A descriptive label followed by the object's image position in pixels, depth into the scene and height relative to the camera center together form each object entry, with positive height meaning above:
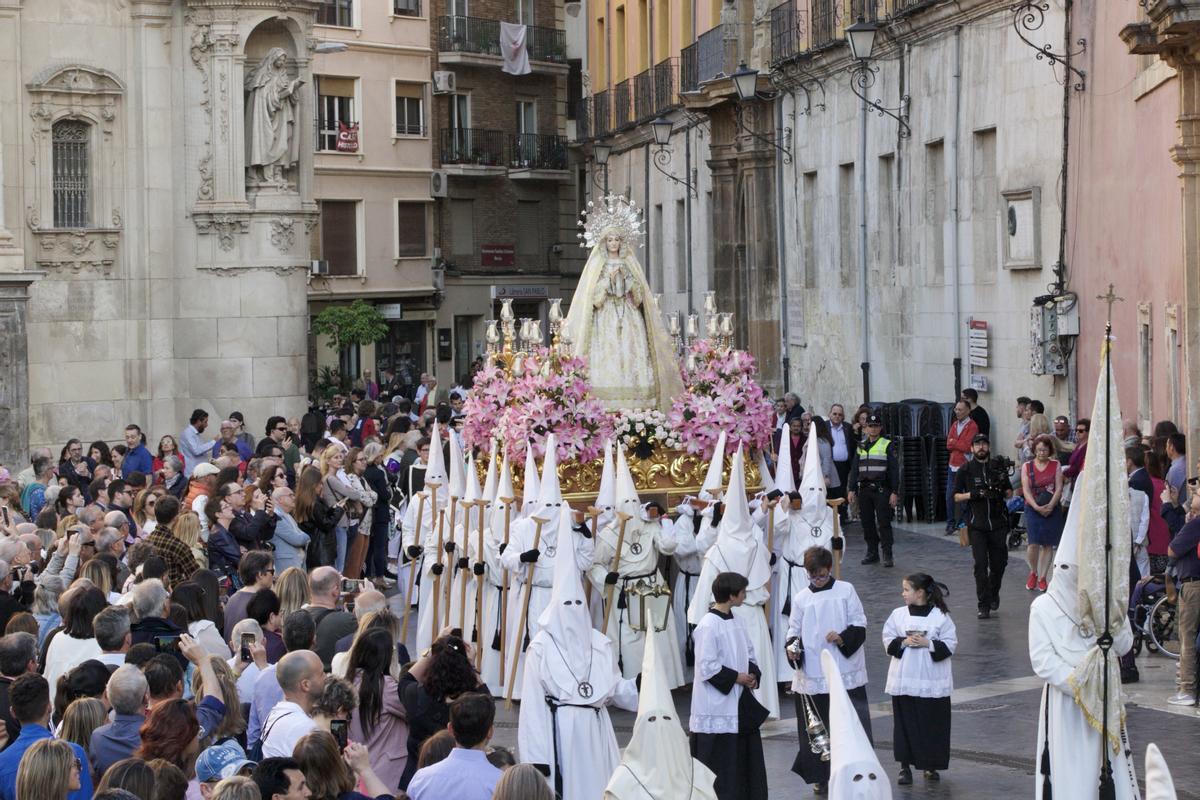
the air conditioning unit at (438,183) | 47.62 +4.22
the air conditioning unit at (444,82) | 47.06 +6.47
